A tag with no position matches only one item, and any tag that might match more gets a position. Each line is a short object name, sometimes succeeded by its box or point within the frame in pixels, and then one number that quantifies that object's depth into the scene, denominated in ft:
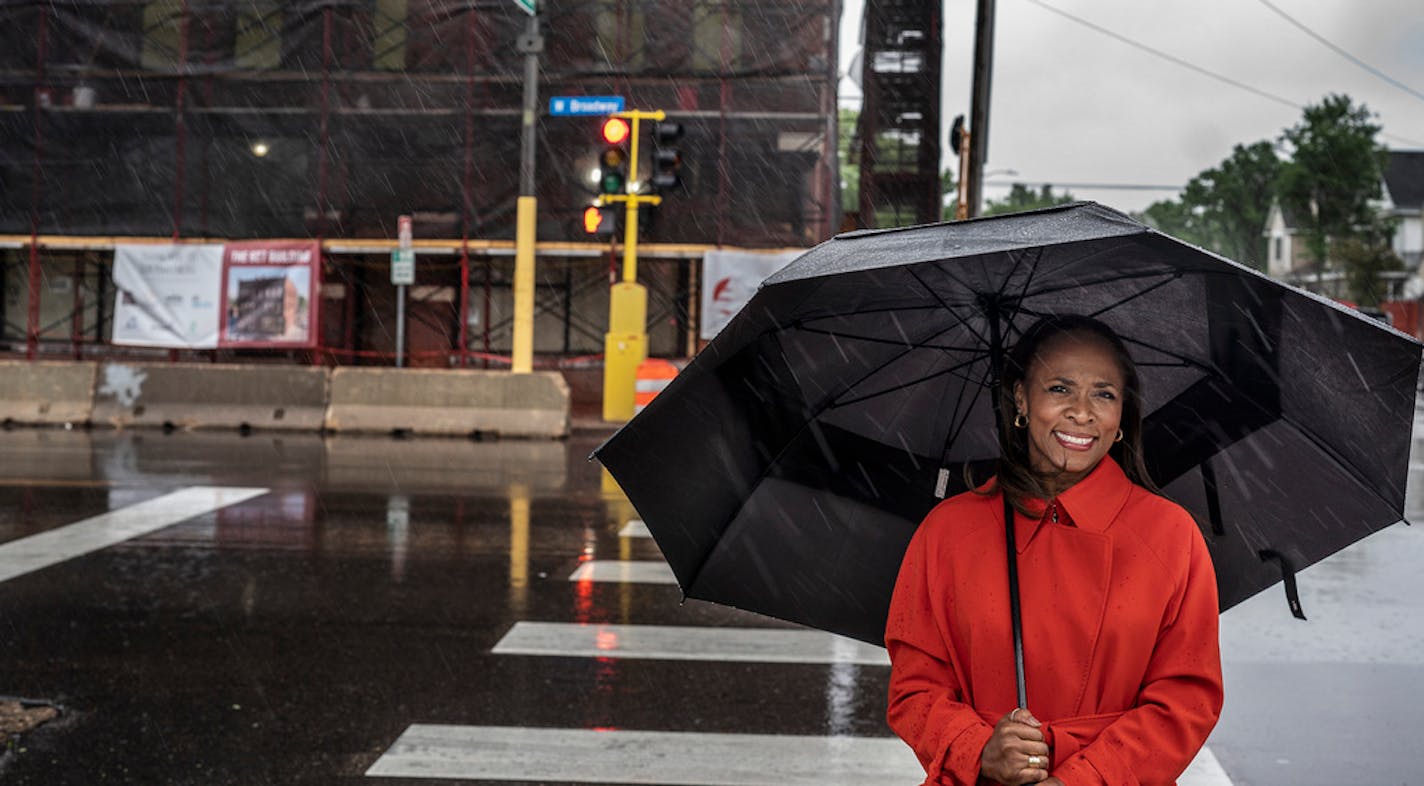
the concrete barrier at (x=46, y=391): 61.11
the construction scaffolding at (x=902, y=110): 113.50
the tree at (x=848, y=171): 272.95
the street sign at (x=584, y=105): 60.39
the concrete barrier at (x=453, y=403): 59.98
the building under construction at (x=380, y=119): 78.59
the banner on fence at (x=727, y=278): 75.56
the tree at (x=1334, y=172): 168.04
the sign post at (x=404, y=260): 65.77
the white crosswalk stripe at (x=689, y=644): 22.99
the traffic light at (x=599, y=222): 62.28
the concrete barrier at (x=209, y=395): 61.11
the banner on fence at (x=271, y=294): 73.87
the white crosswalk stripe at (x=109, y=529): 30.01
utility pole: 45.44
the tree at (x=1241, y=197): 230.07
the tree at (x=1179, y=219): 306.96
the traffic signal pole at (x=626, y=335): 66.44
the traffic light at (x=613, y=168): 63.36
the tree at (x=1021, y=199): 380.25
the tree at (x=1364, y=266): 164.45
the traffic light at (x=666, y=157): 61.26
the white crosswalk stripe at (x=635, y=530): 34.94
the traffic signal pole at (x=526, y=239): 64.28
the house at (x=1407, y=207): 199.93
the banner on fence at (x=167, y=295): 74.64
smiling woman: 7.91
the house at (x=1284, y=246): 222.56
